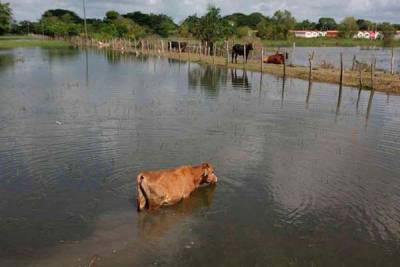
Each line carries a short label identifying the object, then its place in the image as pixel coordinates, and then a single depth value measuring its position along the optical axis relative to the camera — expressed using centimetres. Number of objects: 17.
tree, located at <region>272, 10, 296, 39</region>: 9803
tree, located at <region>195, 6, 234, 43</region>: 4997
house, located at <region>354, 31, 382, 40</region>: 12313
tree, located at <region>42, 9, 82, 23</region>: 13296
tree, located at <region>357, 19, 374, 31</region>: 14920
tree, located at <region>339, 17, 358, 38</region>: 12325
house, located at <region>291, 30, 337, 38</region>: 13800
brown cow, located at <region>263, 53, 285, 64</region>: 4000
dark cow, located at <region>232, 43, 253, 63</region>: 4241
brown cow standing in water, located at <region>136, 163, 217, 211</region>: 871
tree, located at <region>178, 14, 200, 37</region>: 5200
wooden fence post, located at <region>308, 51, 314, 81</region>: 2977
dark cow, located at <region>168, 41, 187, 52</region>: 5872
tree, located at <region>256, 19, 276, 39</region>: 9719
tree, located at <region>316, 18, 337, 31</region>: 17762
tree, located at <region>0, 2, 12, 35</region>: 8619
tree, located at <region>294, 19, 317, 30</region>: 16275
